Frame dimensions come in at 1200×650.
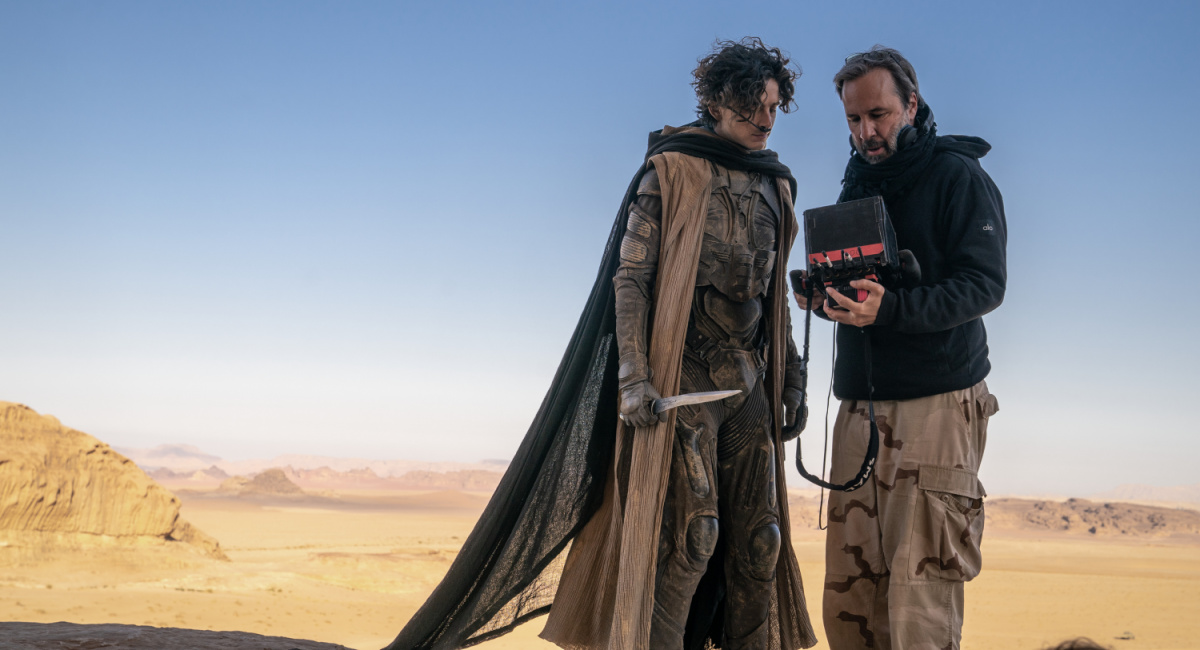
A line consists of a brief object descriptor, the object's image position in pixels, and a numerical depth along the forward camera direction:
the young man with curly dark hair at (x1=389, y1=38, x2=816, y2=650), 3.29
